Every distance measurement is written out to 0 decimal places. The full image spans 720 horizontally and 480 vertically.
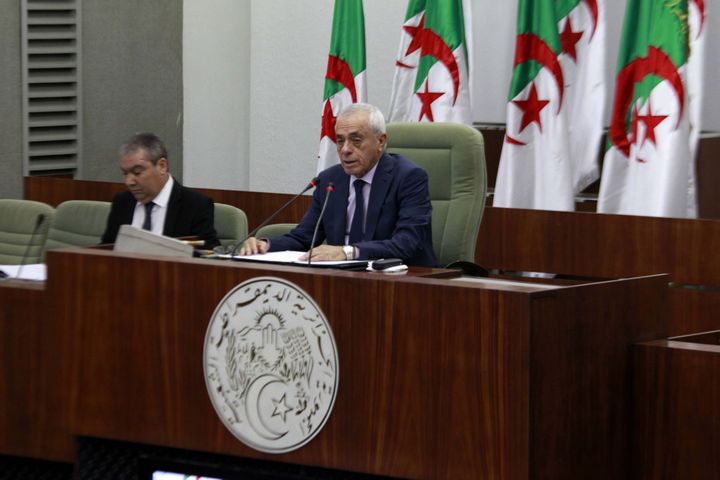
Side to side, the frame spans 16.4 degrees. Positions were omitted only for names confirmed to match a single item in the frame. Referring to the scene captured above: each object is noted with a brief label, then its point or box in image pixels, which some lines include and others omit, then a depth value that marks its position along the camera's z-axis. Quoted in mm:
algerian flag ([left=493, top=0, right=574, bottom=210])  12880
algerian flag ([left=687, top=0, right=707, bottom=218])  11864
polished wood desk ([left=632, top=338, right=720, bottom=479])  6023
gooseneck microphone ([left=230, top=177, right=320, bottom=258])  7060
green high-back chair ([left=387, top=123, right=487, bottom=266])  9037
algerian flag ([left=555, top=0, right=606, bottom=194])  13048
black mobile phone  6722
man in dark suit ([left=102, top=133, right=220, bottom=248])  9480
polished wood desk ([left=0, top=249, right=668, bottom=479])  5451
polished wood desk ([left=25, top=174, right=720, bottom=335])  10152
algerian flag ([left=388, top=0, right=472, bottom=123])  13452
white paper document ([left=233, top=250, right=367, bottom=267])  6589
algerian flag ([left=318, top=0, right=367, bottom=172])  14155
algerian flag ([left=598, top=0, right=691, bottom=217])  11841
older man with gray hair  8510
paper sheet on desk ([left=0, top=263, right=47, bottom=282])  7498
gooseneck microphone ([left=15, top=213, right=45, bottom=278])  7591
